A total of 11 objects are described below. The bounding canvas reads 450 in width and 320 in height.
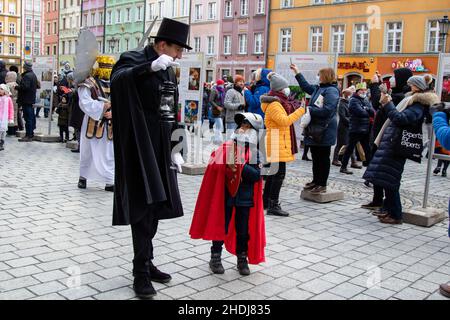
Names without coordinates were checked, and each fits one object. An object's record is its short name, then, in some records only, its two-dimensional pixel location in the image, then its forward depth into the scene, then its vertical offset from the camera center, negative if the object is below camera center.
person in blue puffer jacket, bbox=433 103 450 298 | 4.43 -0.14
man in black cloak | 3.89 -0.31
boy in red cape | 4.66 -0.87
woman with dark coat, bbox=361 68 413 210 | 7.80 +0.21
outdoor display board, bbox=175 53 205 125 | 10.88 +0.27
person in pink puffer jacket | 12.25 -0.41
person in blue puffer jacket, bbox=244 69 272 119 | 8.94 +0.22
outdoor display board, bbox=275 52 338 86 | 10.55 +0.88
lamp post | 19.92 +3.18
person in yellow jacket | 6.75 -0.40
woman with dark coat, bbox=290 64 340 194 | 7.64 -0.11
